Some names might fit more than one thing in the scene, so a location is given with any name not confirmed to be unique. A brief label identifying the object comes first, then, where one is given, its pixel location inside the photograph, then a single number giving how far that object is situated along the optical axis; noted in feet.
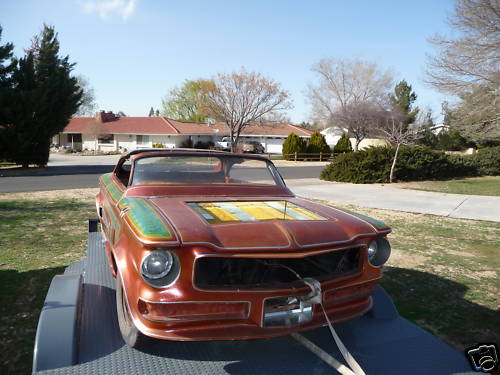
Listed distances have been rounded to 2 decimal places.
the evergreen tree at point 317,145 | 126.41
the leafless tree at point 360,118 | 140.77
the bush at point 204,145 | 154.94
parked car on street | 139.54
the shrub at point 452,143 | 138.41
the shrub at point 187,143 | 150.16
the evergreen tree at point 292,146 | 121.49
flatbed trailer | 6.93
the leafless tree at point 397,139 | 58.65
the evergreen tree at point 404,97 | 171.22
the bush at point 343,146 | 128.98
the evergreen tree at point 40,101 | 68.44
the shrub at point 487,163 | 75.82
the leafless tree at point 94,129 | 147.48
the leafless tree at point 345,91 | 161.79
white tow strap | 6.70
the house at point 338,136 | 157.18
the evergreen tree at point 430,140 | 144.70
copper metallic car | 6.66
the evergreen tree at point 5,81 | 65.87
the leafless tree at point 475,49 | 60.59
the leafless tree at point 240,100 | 116.98
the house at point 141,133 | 152.25
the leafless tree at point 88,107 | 221.54
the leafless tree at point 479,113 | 64.03
